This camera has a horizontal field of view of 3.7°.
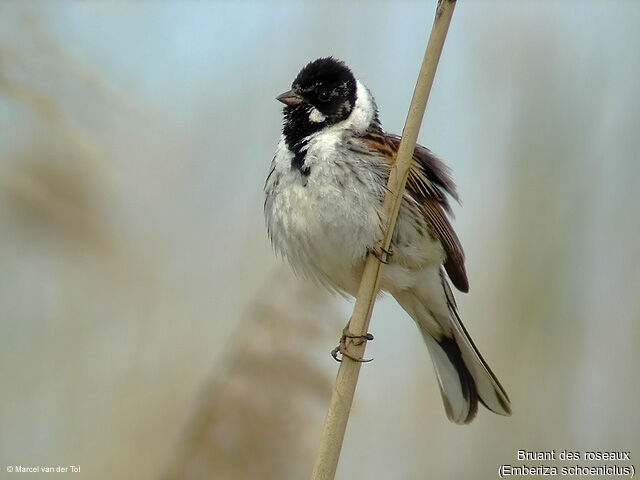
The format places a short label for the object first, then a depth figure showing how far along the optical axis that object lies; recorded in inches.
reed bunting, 134.5
